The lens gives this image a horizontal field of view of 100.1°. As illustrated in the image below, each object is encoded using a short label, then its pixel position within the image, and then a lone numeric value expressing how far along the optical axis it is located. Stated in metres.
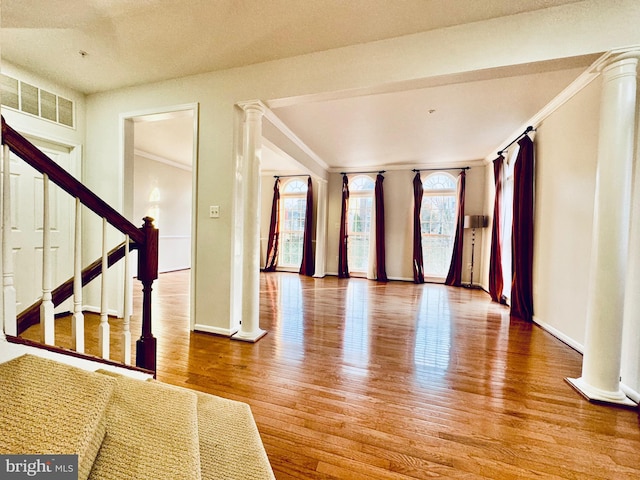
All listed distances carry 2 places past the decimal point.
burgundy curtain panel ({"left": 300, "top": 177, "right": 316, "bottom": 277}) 6.92
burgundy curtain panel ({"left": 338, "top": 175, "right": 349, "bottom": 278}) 6.66
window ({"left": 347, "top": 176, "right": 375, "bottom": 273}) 6.76
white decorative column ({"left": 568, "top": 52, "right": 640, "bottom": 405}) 1.78
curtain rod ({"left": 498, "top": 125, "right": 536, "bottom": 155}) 3.63
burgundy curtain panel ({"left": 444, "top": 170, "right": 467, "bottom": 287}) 5.86
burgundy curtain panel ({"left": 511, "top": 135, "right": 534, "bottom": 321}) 3.56
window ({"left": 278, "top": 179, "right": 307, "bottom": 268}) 7.30
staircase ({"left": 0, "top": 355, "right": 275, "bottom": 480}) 0.75
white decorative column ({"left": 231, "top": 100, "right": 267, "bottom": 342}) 2.70
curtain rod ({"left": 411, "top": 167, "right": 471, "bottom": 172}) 6.12
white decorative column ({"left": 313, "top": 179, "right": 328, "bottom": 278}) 6.60
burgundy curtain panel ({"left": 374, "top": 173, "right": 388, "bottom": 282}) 6.38
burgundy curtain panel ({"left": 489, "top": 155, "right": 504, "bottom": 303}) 4.51
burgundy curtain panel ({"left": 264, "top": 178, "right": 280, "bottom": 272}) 7.26
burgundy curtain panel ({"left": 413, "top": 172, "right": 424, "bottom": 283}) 6.13
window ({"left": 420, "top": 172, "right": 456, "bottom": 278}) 6.20
